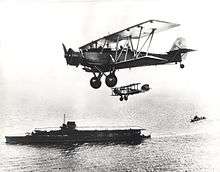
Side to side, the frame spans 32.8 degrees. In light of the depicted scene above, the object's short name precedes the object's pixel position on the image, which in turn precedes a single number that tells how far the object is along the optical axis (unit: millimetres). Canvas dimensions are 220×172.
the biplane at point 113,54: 21562
